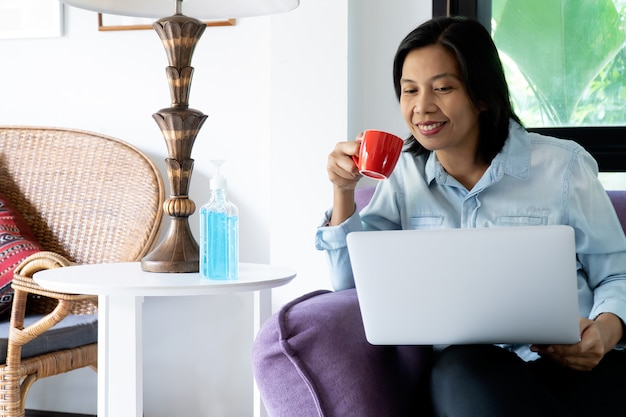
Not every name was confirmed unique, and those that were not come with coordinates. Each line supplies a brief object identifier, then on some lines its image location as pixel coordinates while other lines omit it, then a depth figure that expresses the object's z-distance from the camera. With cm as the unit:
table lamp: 159
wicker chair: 206
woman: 128
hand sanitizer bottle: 145
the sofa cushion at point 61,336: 175
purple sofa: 108
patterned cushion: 192
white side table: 135
